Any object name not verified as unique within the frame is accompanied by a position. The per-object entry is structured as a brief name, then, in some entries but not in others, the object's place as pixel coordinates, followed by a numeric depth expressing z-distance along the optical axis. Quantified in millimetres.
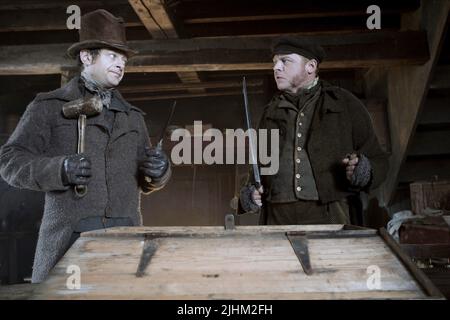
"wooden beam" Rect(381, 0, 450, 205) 3939
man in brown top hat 2338
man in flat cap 2850
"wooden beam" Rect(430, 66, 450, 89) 4277
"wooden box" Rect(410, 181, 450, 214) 4883
